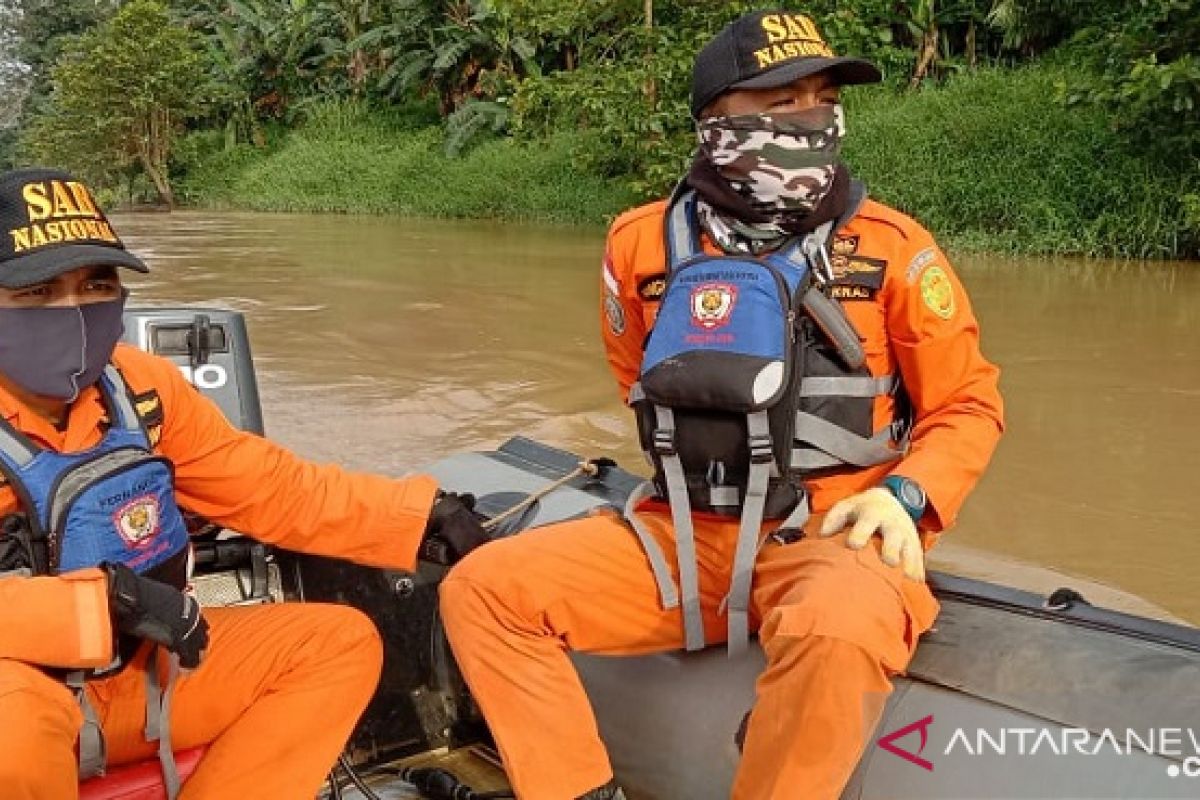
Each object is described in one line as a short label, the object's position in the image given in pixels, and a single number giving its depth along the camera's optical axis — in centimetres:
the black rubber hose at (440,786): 233
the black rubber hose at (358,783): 229
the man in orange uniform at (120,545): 185
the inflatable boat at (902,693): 160
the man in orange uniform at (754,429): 197
